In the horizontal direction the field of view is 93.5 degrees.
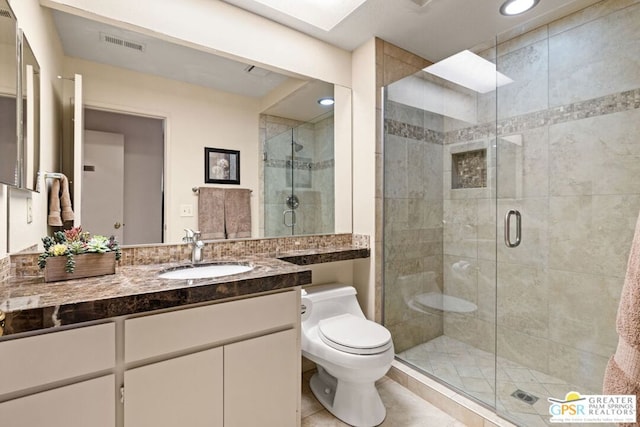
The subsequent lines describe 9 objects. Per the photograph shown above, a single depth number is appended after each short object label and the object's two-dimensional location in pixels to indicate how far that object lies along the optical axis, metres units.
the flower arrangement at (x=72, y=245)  1.15
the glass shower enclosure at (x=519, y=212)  1.70
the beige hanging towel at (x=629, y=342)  0.73
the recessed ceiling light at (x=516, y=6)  1.73
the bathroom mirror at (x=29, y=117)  1.11
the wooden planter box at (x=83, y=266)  1.13
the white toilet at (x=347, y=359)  1.52
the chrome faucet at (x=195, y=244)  1.59
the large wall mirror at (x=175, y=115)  1.48
